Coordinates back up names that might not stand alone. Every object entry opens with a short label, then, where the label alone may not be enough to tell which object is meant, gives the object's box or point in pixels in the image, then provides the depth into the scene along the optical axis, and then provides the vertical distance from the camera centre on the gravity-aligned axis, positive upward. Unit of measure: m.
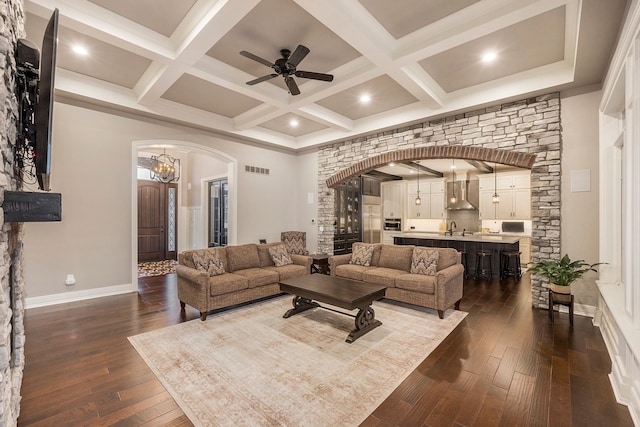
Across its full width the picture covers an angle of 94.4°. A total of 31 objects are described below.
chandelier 7.24 +1.16
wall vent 6.99 +1.09
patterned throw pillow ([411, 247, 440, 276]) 4.38 -0.70
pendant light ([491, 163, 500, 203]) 8.26 +0.81
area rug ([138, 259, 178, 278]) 6.83 -1.35
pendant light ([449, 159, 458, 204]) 8.47 +0.78
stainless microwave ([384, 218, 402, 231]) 10.26 -0.36
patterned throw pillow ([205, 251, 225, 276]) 4.28 -0.73
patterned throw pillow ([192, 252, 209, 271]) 4.18 -0.68
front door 8.37 -0.19
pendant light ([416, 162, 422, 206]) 9.12 +0.50
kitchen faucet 9.07 -0.31
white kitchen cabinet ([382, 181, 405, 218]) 10.35 +0.58
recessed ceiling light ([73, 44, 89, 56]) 3.68 +2.08
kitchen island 6.65 -0.70
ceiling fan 3.35 +1.74
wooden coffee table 3.33 -0.95
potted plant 3.80 -0.74
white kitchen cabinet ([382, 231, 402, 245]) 9.93 -0.77
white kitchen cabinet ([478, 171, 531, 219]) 8.21 +0.55
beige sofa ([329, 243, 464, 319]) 4.00 -0.91
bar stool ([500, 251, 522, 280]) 6.62 -1.13
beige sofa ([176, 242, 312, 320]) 3.90 -0.91
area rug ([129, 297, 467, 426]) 2.14 -1.39
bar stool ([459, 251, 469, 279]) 6.90 -1.07
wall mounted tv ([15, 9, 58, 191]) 1.78 +0.77
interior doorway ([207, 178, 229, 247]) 7.92 +0.07
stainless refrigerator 9.24 -0.15
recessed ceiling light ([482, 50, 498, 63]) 3.74 +2.04
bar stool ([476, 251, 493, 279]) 6.69 -1.15
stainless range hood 8.94 +0.65
